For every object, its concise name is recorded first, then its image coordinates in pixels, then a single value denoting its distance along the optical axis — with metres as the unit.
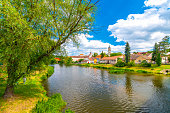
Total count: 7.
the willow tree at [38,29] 6.99
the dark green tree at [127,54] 58.19
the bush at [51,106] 8.94
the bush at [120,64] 56.37
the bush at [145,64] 47.37
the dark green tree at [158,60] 45.22
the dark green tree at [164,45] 50.45
